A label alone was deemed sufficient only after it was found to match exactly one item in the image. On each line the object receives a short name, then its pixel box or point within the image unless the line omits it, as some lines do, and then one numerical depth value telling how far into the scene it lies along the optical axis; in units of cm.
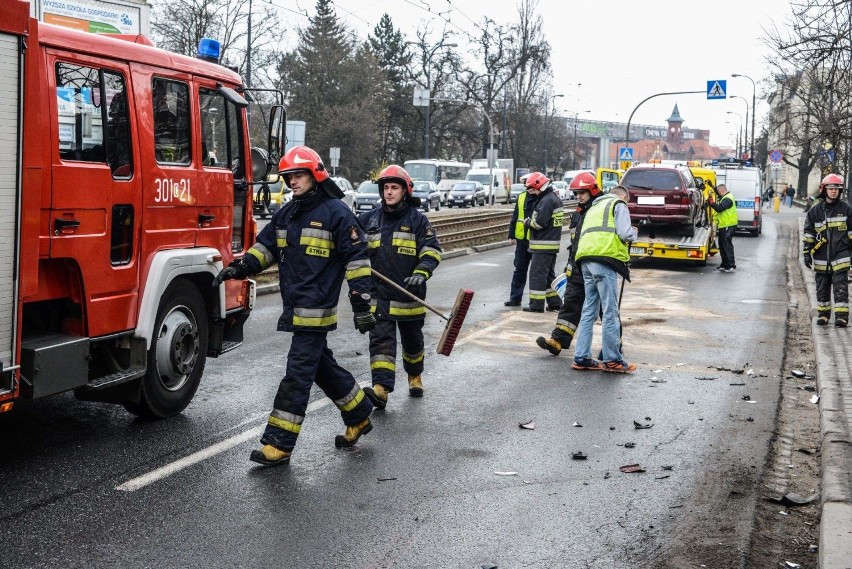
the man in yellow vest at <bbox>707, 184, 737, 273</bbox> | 2059
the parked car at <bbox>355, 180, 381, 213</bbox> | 4056
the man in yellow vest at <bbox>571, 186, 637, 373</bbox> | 942
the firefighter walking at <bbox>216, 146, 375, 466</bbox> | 609
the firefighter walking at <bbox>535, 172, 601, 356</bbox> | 1014
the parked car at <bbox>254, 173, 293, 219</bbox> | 3516
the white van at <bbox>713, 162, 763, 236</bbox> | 3168
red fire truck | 530
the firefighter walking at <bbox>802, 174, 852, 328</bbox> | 1213
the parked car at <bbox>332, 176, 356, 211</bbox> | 3991
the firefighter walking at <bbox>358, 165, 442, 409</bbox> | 760
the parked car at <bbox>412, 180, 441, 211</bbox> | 4634
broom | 782
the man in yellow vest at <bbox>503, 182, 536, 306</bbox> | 1376
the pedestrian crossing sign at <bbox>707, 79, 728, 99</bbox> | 4156
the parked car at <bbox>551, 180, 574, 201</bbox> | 5934
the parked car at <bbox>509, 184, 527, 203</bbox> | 6210
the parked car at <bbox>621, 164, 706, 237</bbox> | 2092
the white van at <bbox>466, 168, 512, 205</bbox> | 5750
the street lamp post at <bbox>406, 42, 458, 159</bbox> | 7125
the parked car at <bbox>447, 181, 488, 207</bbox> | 5284
